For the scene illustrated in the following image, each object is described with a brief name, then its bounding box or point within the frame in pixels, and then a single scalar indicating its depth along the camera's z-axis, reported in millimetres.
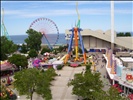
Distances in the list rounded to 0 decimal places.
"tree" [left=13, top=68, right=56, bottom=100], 21812
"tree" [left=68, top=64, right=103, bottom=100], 22281
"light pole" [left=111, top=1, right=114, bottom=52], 56750
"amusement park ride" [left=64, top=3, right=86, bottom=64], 47031
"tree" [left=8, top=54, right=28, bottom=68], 38269
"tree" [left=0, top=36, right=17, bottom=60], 48800
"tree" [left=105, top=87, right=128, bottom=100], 15820
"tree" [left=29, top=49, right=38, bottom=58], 52738
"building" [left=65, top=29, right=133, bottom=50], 62156
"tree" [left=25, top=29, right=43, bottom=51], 61531
